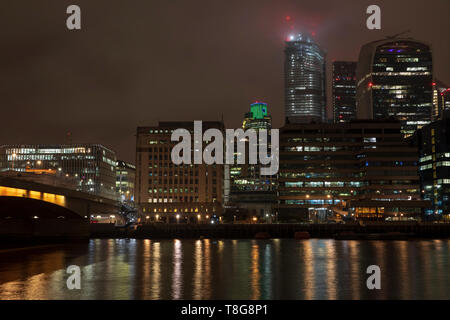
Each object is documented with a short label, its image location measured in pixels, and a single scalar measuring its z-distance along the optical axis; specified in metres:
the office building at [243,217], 195.62
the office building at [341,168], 189.12
